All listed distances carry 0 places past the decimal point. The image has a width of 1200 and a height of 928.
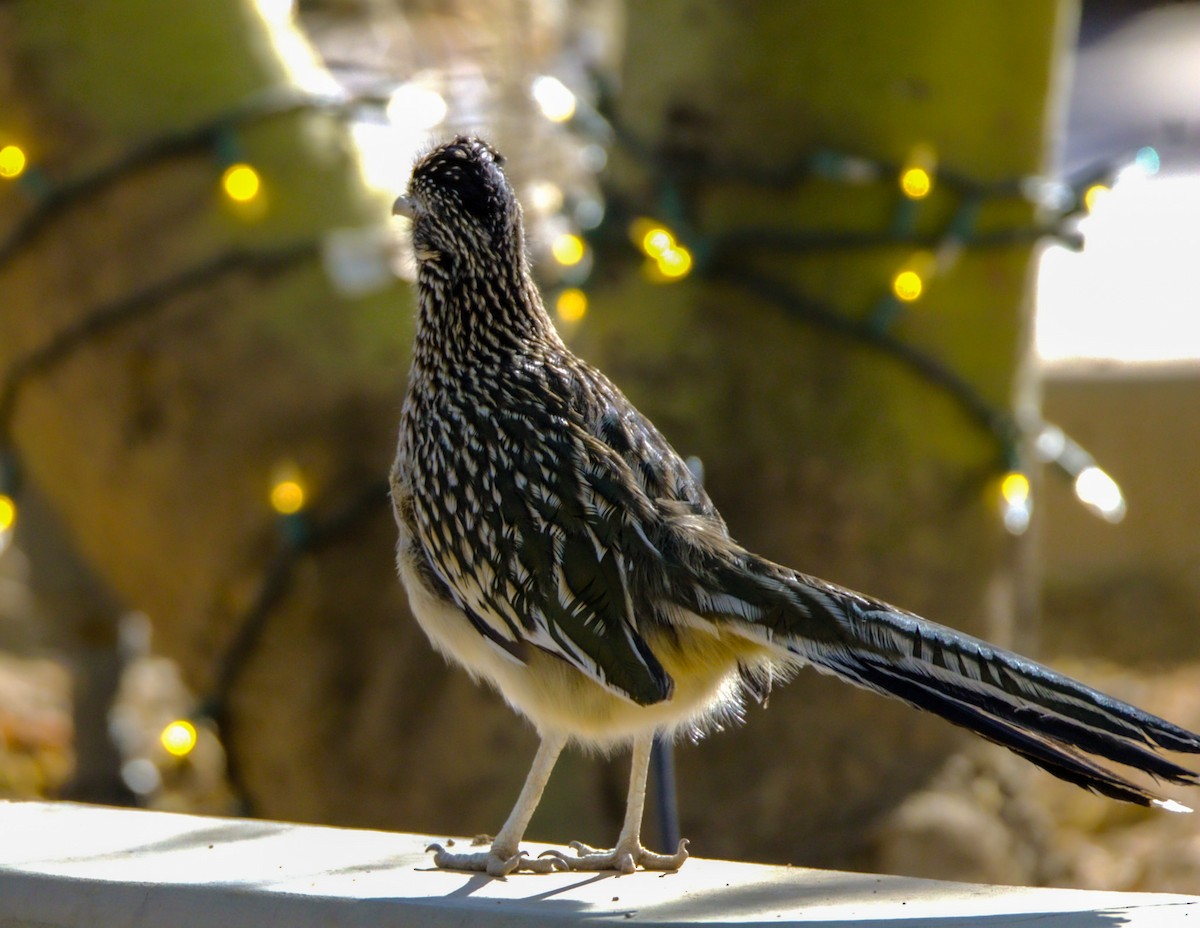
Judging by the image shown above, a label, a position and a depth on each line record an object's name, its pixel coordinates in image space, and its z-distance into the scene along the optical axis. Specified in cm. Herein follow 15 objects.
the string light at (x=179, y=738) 892
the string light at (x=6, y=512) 1115
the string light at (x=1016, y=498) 1002
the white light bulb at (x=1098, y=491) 965
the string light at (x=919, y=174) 952
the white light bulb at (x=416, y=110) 1090
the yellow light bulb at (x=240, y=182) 1009
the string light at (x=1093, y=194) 952
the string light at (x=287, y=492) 1007
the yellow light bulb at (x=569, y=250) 1053
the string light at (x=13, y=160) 1018
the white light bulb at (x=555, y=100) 980
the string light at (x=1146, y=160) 927
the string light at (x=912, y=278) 973
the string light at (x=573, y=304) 1037
